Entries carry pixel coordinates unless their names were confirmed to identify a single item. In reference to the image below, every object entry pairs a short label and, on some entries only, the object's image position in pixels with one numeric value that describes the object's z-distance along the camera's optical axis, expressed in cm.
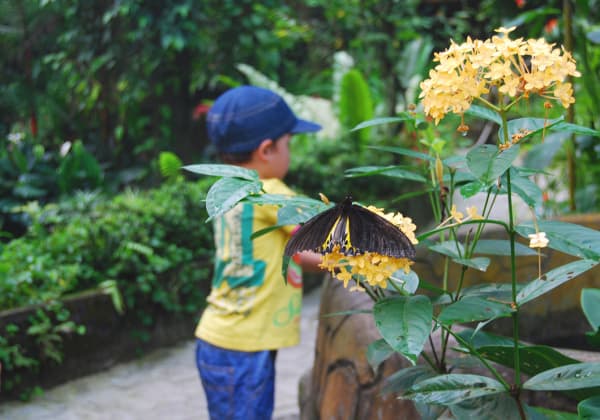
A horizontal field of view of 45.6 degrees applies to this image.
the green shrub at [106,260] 362
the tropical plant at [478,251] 102
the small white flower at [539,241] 101
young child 221
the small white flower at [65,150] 595
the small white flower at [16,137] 594
